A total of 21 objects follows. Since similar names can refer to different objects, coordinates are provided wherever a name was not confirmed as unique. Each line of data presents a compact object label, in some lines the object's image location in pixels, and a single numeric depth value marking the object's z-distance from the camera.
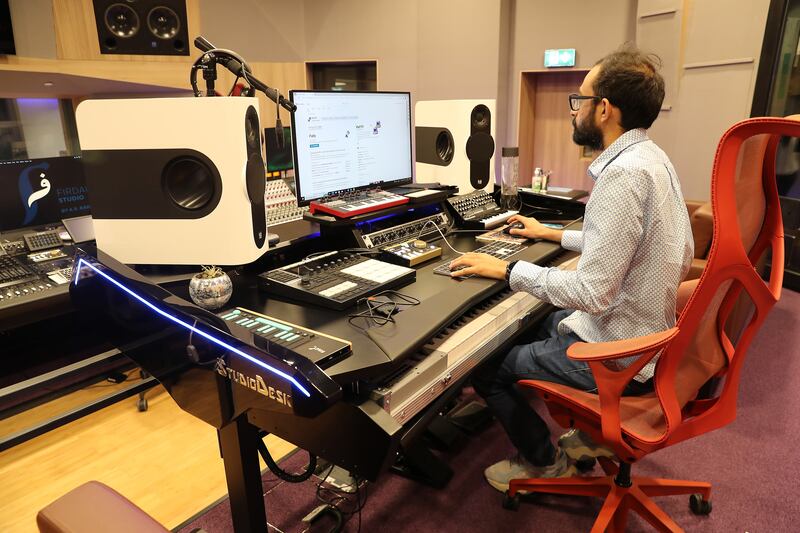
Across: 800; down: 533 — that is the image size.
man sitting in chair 1.40
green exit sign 4.91
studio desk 1.01
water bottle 2.48
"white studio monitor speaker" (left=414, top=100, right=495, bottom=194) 2.50
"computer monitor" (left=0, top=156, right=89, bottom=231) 1.95
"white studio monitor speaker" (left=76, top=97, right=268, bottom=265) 1.33
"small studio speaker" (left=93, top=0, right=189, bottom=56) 2.53
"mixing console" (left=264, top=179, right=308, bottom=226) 1.93
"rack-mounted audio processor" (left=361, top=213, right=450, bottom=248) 1.82
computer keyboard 1.87
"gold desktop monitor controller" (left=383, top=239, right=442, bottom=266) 1.71
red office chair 1.14
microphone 1.59
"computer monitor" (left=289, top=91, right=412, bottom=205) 1.67
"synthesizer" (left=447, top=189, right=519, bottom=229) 2.19
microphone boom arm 1.44
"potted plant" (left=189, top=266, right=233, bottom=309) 1.32
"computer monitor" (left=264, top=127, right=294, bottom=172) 2.07
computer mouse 2.17
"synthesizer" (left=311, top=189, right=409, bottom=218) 1.71
